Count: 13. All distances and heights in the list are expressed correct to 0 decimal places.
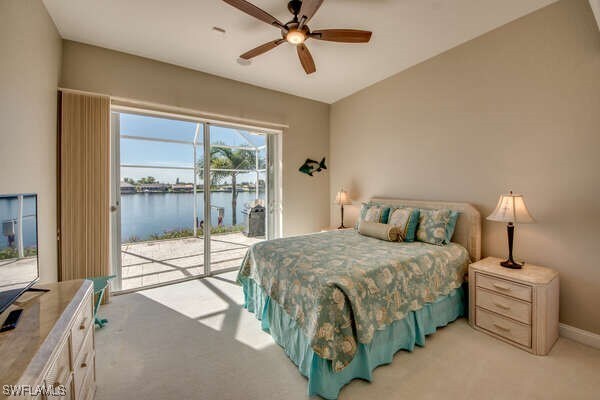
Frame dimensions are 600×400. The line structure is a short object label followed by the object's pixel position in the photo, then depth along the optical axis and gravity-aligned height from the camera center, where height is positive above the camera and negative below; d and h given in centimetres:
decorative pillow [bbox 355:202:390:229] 307 -22
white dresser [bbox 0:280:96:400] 77 -54
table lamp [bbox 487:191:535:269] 206 -15
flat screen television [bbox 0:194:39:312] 108 -25
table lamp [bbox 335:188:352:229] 399 -3
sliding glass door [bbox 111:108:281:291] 314 +1
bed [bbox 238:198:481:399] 152 -74
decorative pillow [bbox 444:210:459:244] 257 -31
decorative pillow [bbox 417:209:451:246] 255 -32
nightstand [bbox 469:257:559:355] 188 -88
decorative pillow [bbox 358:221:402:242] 270 -39
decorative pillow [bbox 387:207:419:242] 271 -29
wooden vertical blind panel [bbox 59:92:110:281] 254 +11
